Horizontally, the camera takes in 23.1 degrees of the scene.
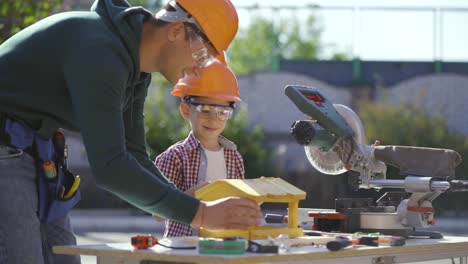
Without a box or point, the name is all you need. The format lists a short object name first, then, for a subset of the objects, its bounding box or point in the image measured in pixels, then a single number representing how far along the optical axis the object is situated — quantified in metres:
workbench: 3.71
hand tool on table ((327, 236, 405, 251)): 4.31
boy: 5.54
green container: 3.73
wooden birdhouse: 4.14
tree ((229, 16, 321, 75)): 26.41
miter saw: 4.91
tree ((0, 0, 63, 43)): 10.20
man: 3.81
